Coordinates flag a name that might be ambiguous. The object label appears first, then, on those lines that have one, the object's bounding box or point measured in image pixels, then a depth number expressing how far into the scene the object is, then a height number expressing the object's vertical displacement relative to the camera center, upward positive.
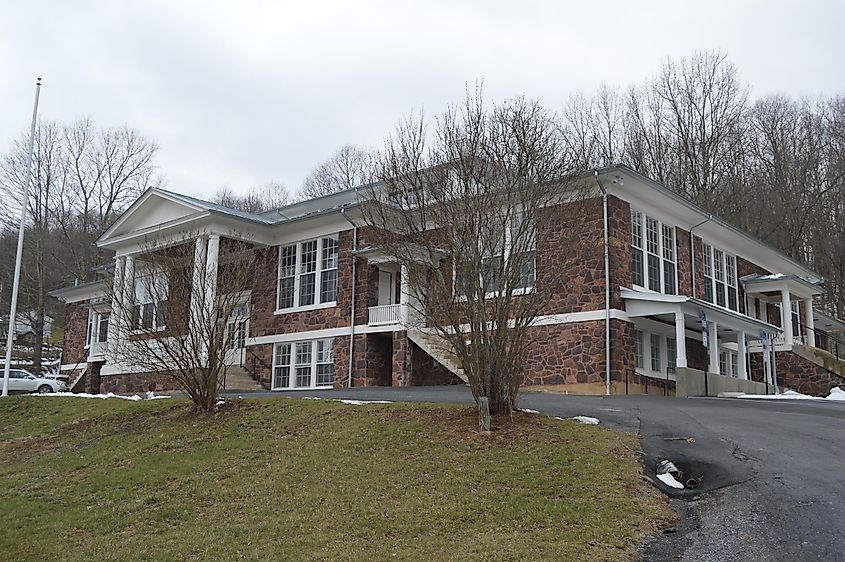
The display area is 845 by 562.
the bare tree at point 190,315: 15.31 +1.18
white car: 31.70 -0.48
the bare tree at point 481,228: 12.13 +2.37
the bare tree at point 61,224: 45.31 +8.79
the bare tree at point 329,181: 52.00 +13.21
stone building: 20.38 +2.35
